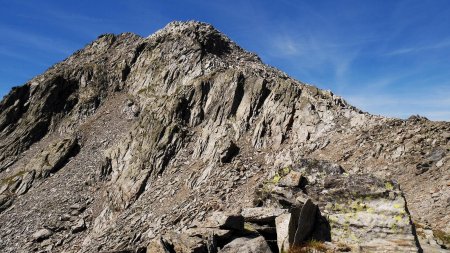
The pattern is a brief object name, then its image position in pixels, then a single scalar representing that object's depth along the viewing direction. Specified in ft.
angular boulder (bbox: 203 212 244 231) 47.70
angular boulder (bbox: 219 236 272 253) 44.06
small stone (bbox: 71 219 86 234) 155.33
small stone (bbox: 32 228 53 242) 153.89
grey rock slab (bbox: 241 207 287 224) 50.11
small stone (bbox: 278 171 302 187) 56.80
